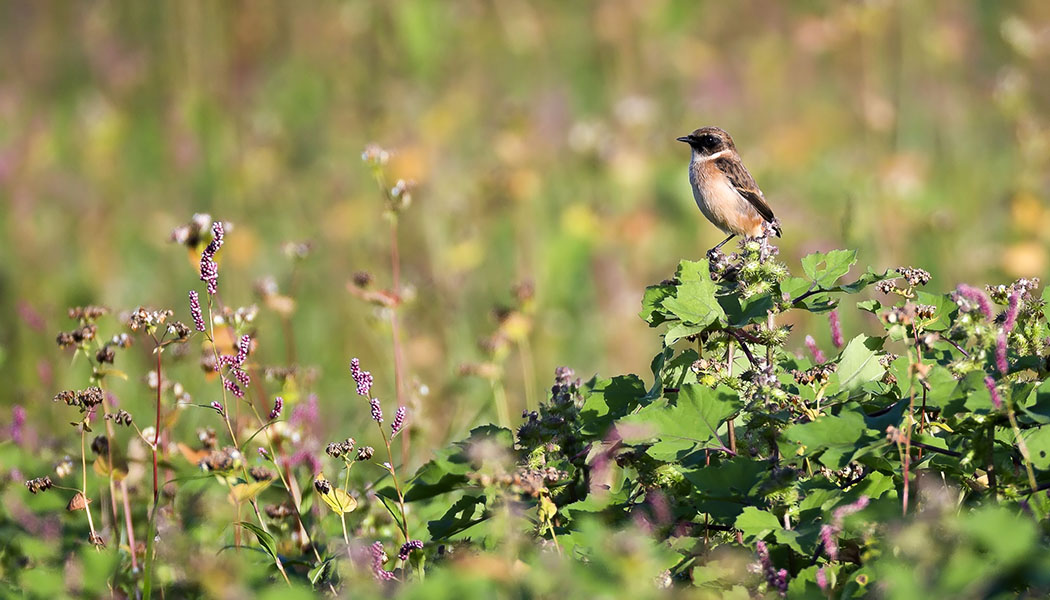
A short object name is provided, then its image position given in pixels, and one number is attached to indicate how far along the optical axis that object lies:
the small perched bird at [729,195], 8.45
